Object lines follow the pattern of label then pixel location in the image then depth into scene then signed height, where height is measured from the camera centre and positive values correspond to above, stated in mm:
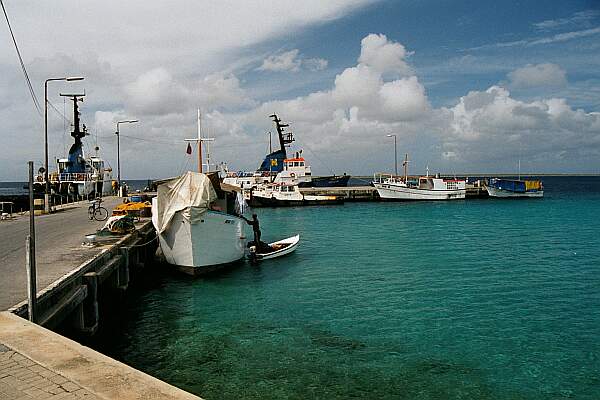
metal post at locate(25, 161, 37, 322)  9164 -1518
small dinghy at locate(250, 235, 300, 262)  25141 -3362
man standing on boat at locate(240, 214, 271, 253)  25156 -2815
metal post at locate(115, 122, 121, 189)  57525 +813
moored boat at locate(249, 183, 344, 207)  67188 -1696
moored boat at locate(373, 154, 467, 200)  77188 -1213
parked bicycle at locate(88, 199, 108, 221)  28719 -1431
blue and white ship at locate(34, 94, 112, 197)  52781 +1511
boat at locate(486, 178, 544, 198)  84000 -1498
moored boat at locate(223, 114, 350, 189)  82000 +1630
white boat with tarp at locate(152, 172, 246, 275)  20406 -1567
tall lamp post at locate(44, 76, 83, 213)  31594 +2739
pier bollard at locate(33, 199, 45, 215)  32238 -1199
